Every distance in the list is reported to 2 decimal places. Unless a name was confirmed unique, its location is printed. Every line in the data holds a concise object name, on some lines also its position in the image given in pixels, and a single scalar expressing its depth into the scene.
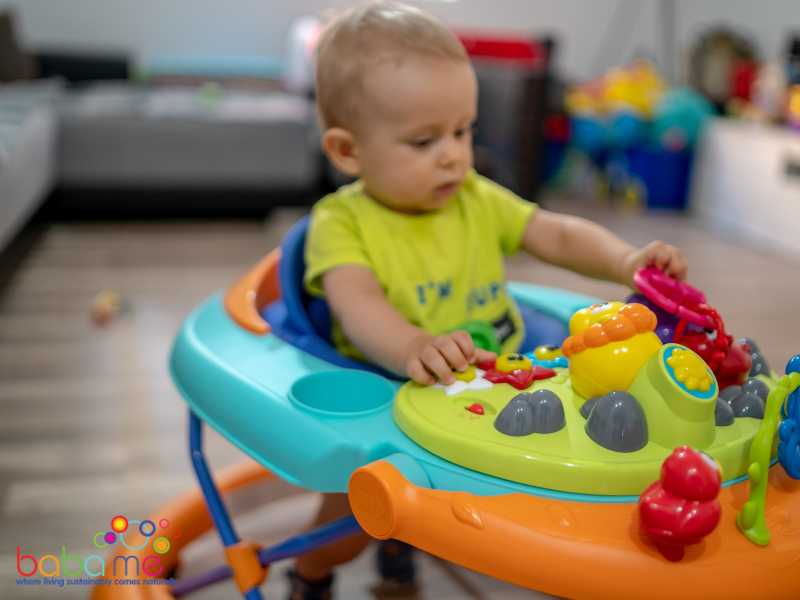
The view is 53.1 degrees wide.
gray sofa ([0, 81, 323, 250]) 2.49
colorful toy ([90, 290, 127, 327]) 1.65
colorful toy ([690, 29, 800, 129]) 2.60
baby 0.67
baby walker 0.42
